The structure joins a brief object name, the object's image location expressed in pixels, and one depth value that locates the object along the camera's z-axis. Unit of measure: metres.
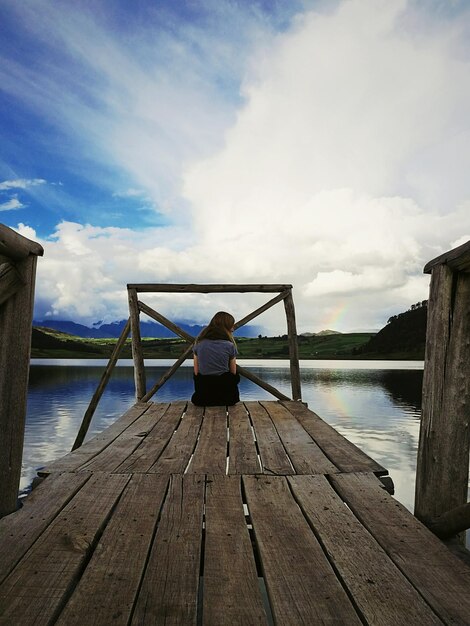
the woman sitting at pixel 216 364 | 7.74
